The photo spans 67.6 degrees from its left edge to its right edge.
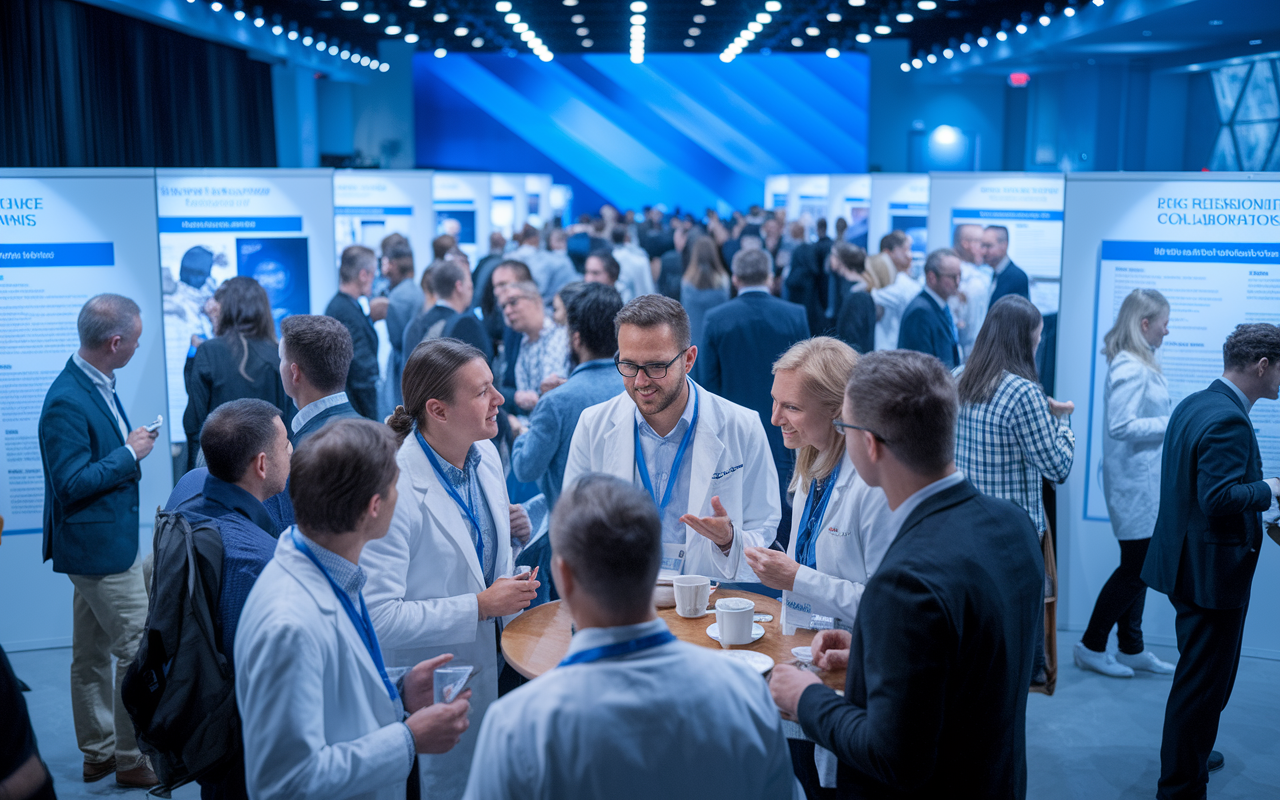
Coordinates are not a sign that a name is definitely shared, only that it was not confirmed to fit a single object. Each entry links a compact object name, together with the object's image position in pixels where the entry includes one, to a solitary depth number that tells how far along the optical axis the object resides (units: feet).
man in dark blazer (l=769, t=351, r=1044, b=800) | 4.69
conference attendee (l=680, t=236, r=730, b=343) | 23.48
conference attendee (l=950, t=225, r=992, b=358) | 20.42
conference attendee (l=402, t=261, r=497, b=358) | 16.87
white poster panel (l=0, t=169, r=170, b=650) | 13.51
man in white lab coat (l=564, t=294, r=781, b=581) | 8.54
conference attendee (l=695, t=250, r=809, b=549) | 15.84
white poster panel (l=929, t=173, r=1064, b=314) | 19.81
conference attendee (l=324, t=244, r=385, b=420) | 16.37
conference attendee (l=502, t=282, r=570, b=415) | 15.47
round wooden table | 6.79
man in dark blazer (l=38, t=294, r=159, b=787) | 10.48
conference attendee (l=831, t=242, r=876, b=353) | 21.94
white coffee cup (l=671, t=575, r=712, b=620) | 7.58
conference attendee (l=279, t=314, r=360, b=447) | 9.32
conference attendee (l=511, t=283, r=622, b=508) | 10.78
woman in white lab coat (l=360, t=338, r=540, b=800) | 6.85
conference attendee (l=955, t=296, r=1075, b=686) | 11.50
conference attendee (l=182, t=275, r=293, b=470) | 12.35
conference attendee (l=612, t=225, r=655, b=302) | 29.27
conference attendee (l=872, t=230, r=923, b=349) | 23.06
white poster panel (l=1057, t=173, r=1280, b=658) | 13.42
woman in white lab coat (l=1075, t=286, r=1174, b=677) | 13.07
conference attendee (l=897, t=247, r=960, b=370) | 17.95
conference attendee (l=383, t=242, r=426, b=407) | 20.65
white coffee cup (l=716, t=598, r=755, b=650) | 6.91
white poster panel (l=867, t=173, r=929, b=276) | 27.81
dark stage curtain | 24.79
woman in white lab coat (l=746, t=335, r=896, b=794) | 7.02
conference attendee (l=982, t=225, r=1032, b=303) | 19.07
